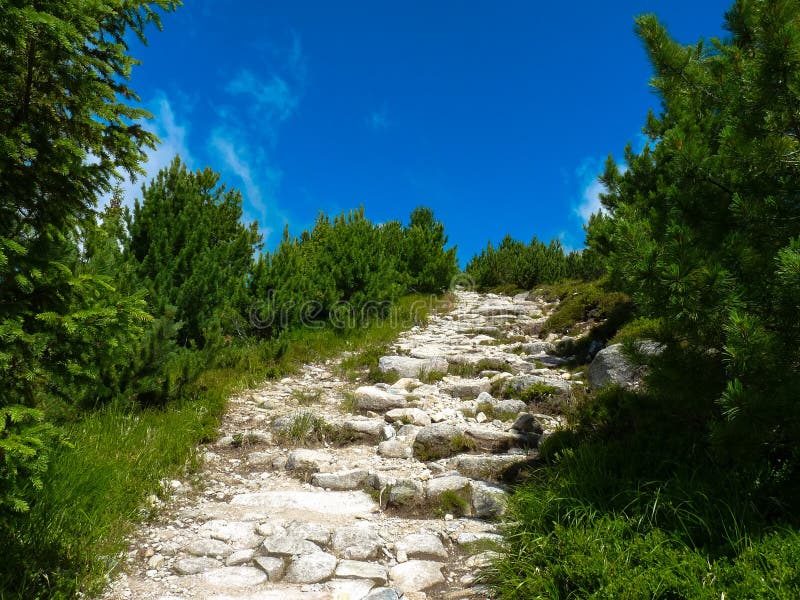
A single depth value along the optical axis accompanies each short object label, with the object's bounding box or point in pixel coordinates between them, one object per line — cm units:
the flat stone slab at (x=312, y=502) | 439
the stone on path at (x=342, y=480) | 490
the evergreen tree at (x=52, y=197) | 261
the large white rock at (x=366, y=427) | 617
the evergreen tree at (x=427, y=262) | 1864
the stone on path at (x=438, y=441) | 548
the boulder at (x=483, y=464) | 491
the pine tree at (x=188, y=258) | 852
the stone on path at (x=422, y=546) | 364
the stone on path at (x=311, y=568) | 328
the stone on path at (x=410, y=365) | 884
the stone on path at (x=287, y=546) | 354
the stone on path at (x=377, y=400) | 716
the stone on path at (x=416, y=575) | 326
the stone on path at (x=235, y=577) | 322
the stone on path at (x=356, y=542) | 361
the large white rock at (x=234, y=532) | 377
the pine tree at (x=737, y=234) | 281
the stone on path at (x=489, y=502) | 416
